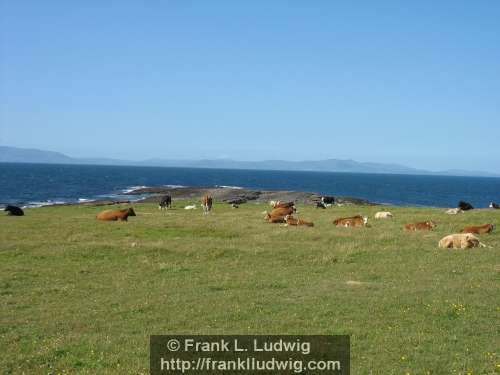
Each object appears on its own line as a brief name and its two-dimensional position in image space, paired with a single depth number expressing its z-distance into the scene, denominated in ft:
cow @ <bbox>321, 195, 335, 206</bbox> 189.57
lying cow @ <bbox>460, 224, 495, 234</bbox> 88.28
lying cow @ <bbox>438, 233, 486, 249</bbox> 76.79
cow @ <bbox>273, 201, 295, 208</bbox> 148.29
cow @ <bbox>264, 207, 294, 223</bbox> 112.04
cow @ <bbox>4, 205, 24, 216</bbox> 152.46
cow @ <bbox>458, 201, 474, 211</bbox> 146.91
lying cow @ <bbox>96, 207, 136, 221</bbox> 122.11
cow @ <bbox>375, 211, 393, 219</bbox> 120.71
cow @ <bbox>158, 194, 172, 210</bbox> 179.75
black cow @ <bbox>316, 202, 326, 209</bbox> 167.96
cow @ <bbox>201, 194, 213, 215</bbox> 156.46
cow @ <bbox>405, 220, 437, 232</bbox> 95.40
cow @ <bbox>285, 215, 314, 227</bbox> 105.09
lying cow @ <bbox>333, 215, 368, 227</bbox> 103.96
